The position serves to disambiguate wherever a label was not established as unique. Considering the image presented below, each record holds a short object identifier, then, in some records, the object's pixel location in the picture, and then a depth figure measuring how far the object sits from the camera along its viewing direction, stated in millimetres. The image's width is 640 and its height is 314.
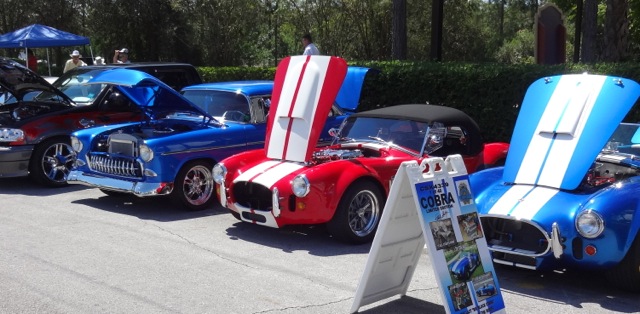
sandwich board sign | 4926
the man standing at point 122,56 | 16867
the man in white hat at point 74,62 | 16983
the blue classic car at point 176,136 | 8836
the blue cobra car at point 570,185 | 5840
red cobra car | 7371
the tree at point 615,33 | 15031
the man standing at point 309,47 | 13555
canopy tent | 18797
